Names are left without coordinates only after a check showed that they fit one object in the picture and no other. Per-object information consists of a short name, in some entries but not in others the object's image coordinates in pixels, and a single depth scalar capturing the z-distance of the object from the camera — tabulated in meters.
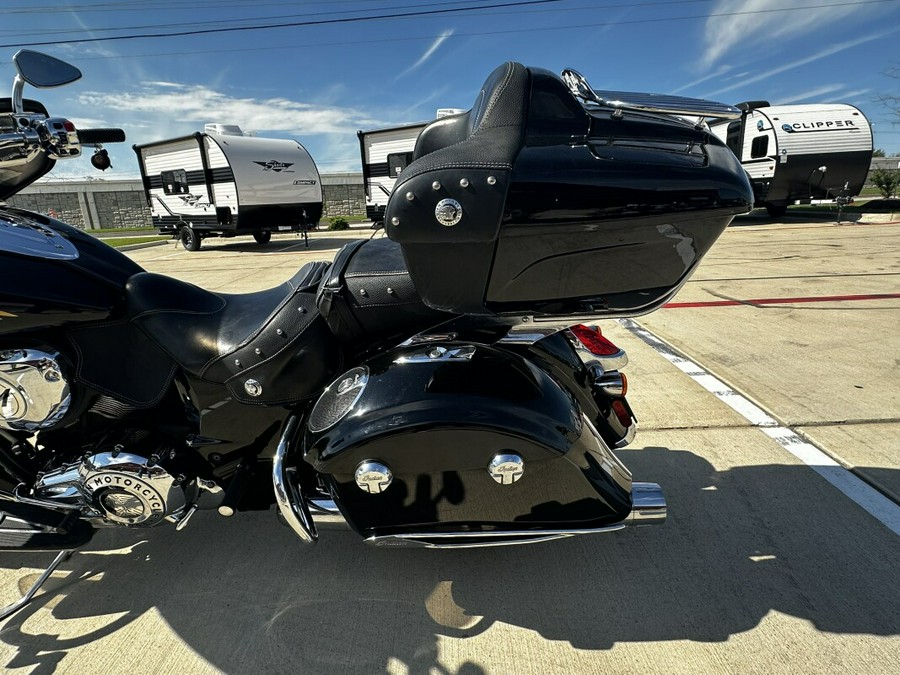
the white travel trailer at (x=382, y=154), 15.38
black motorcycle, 1.26
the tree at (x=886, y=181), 17.69
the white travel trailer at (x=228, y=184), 12.98
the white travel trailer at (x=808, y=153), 14.18
